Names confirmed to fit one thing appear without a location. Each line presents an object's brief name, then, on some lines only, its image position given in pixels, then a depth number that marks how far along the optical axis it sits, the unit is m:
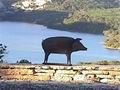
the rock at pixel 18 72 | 7.39
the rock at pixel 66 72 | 7.33
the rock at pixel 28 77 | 7.19
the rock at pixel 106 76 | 7.27
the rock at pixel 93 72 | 7.30
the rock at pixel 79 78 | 7.17
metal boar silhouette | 8.77
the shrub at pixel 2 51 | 20.95
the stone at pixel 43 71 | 7.37
